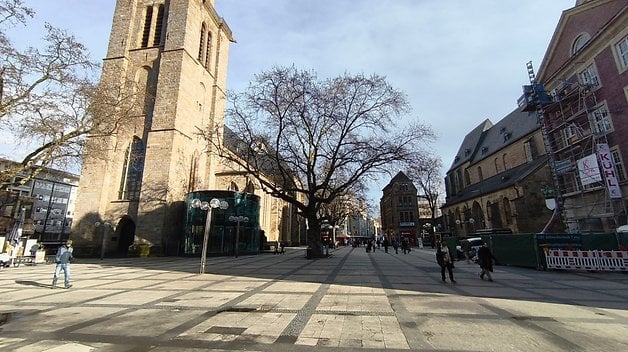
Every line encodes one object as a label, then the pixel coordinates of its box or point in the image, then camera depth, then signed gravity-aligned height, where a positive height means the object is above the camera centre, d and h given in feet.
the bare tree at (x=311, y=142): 70.08 +25.39
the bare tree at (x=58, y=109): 47.39 +23.54
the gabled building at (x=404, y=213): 220.02 +22.15
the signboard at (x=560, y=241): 51.60 +0.01
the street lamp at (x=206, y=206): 47.52 +7.23
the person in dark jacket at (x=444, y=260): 37.45 -2.13
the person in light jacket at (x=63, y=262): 34.30 -1.62
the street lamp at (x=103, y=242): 81.97 +1.18
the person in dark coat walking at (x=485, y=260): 39.06 -2.28
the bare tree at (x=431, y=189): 135.80 +24.09
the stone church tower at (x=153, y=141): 94.79 +34.67
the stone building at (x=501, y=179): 105.70 +27.27
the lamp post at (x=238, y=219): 84.34 +8.09
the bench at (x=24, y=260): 65.82 -2.63
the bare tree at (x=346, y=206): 94.32 +15.46
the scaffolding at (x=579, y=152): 69.67 +22.95
